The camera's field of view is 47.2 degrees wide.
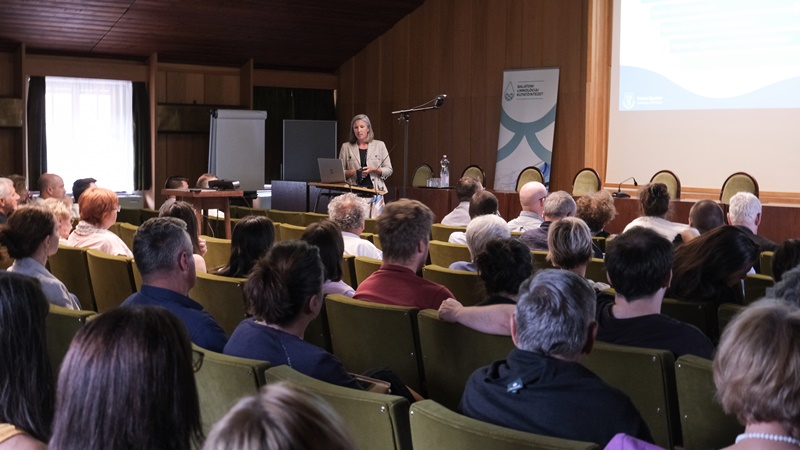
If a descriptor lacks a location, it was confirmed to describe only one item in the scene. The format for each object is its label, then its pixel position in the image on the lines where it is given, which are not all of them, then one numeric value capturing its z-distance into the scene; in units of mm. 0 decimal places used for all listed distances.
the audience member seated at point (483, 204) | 6477
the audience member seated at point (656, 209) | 6477
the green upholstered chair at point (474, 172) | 12795
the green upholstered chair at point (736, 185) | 9820
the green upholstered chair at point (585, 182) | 11250
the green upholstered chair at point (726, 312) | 3613
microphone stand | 11008
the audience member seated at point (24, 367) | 1853
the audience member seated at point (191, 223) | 5109
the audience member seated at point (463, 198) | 8008
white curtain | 13297
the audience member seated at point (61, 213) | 5221
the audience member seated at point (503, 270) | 3600
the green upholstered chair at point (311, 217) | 8366
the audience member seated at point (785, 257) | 4047
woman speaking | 10828
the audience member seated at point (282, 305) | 2934
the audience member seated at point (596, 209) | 6344
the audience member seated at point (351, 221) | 5816
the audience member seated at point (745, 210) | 6281
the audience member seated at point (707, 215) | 5793
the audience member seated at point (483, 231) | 4758
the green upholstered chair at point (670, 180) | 10609
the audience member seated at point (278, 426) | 976
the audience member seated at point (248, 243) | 4539
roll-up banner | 12945
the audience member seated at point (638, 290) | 3238
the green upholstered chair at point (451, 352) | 3328
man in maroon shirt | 4055
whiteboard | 13781
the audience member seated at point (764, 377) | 1810
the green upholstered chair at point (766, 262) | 5562
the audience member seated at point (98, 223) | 5719
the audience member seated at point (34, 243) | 4168
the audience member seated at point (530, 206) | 6961
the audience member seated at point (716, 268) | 3990
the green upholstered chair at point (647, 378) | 2814
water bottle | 11911
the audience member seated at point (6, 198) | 6625
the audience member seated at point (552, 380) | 2264
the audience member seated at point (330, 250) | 4340
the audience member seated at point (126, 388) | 1491
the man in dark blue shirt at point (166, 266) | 3564
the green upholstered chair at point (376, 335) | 3631
